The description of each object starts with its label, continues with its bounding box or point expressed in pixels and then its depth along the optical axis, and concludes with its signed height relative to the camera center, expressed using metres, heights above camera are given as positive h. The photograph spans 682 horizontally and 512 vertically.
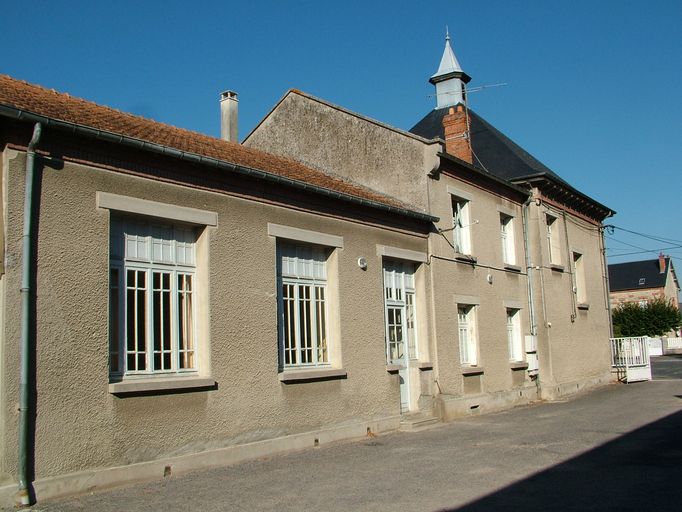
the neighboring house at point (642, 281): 63.97 +5.43
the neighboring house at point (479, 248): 15.33 +2.55
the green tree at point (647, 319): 49.03 +1.43
